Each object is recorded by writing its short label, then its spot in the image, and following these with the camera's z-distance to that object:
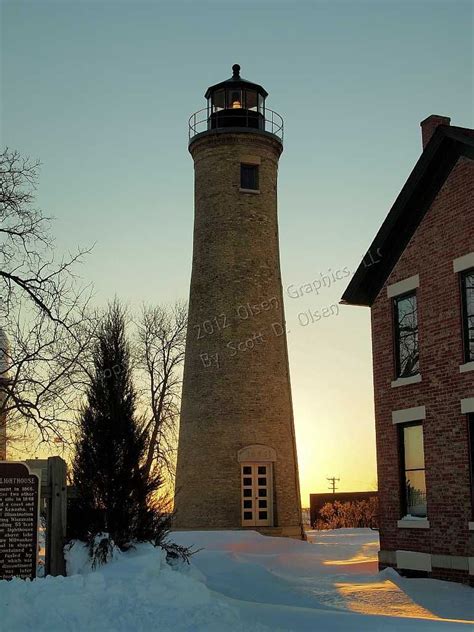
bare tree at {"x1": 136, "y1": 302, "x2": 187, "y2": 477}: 40.72
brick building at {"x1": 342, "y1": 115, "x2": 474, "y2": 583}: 17.67
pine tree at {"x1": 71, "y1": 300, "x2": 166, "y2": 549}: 14.62
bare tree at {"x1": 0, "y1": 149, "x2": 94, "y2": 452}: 19.72
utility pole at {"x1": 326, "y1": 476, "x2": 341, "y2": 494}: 86.44
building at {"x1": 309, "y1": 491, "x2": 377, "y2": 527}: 45.31
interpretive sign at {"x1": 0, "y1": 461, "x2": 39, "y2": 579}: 12.75
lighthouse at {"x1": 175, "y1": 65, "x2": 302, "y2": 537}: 30.86
